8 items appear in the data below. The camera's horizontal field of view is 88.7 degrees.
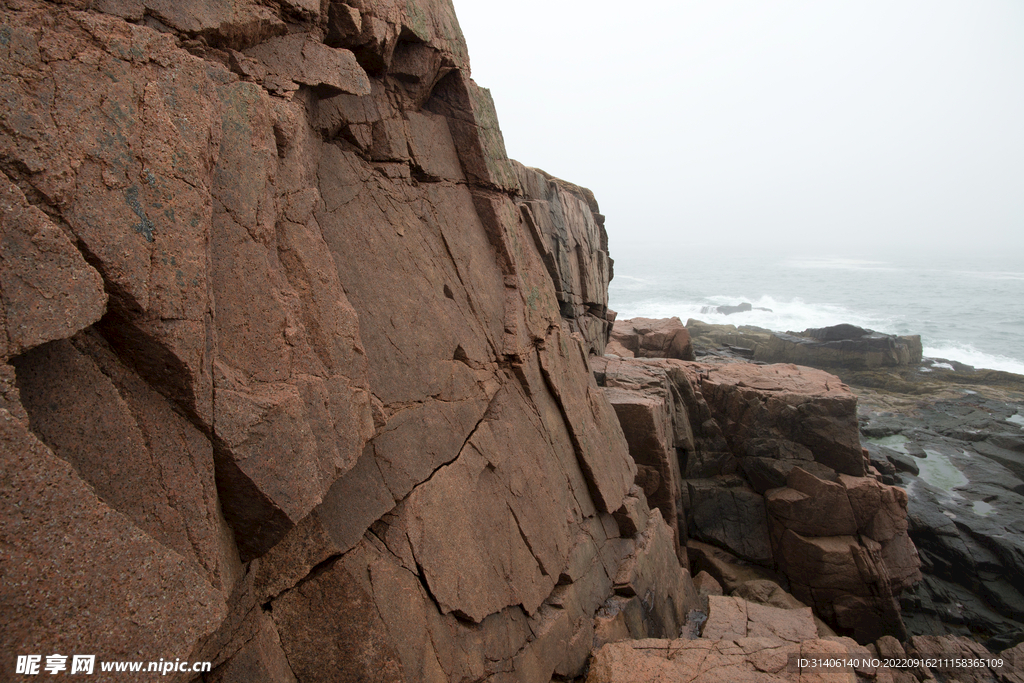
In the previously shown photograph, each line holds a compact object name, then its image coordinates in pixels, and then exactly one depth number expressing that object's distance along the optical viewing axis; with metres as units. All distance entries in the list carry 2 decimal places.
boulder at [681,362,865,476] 14.05
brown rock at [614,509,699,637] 8.36
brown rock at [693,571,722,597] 12.66
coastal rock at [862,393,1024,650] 13.77
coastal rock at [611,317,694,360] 20.28
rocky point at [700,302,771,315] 68.25
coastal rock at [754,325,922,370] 30.89
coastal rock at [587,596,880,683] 6.09
